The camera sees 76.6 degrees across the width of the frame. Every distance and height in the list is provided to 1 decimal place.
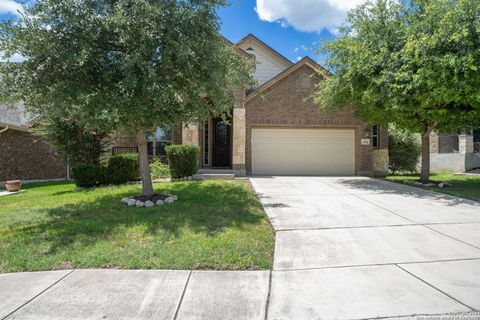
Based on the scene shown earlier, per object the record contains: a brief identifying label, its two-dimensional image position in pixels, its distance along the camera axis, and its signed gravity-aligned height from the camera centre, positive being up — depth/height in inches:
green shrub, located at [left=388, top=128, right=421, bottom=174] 628.4 -0.9
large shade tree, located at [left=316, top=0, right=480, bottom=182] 323.0 +97.2
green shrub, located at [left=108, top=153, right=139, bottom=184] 449.4 -24.4
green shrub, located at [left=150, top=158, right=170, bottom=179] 493.4 -32.0
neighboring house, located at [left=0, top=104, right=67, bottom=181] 549.0 -3.4
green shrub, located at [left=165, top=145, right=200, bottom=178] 473.1 -13.2
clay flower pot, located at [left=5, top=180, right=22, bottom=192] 459.2 -50.6
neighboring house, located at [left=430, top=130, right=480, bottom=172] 652.7 -22.1
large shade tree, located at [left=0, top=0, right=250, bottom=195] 246.2 +80.5
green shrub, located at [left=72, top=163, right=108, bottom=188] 431.2 -32.9
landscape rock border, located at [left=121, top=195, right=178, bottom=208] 298.7 -51.2
